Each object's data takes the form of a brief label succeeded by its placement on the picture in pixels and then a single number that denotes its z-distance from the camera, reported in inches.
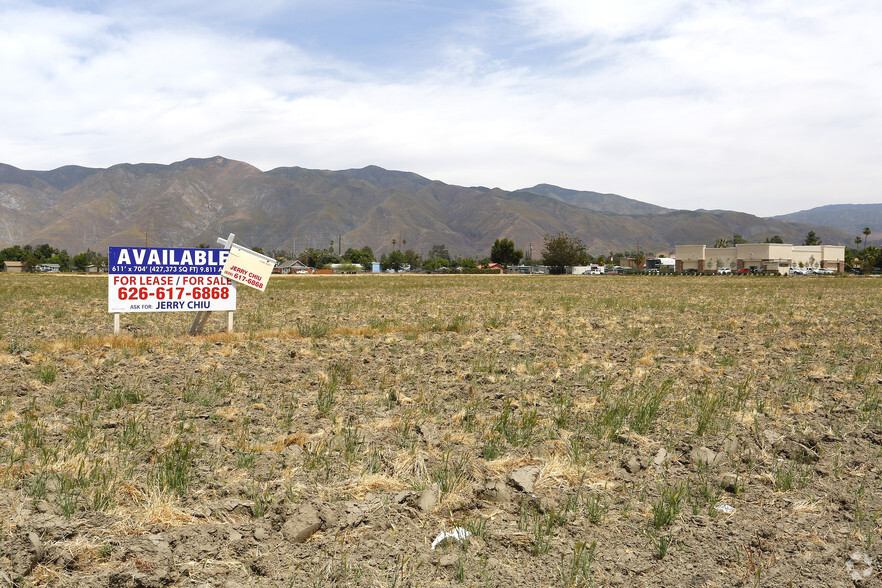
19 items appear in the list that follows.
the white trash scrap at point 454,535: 177.3
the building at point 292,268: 7091.5
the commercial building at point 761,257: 5979.3
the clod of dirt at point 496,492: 204.4
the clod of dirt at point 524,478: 211.2
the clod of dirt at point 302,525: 174.2
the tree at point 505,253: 6678.2
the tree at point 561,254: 5644.7
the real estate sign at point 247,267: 572.1
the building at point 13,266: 6304.1
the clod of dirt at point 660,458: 241.3
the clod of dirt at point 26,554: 152.6
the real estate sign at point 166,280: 538.3
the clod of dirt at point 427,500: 195.0
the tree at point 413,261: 7628.0
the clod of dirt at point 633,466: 232.4
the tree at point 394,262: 7580.7
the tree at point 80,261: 6752.0
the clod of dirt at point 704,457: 237.8
